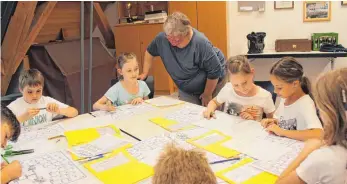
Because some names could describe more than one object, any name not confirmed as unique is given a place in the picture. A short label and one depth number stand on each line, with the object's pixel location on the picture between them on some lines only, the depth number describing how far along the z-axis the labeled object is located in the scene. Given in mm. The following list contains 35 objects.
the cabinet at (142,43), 4820
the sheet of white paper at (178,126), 1775
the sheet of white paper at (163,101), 2336
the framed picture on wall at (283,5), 4410
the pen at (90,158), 1433
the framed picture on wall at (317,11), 4289
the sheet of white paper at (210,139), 1555
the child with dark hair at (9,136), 1265
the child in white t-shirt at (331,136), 982
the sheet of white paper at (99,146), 1514
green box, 4262
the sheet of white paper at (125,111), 2102
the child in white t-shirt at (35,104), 2084
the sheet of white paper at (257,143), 1403
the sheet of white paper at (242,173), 1196
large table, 1696
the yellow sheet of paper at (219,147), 1417
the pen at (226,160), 1340
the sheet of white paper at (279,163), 1244
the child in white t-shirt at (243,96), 1945
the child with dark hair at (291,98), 1569
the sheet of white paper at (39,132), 1747
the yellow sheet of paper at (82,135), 1668
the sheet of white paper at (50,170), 1266
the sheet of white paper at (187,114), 1938
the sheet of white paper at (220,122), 1777
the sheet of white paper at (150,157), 1373
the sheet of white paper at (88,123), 1916
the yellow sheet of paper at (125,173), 1236
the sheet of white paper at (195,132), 1672
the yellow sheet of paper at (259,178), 1167
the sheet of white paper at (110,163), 1345
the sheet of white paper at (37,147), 1519
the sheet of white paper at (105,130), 1776
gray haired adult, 2350
